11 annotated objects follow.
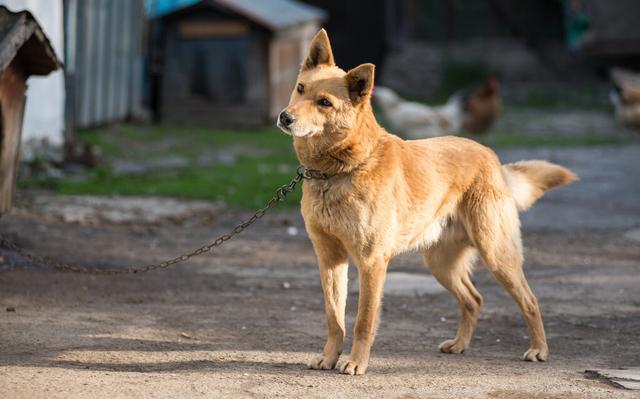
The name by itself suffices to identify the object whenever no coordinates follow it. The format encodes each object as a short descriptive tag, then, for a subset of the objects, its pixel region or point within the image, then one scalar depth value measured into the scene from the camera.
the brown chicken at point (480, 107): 16.58
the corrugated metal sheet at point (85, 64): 14.63
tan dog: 5.16
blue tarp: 17.61
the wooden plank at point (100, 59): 15.45
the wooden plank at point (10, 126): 7.37
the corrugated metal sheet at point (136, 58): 17.36
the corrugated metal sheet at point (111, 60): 16.05
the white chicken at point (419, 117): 15.80
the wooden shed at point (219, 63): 17.58
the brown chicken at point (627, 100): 17.73
